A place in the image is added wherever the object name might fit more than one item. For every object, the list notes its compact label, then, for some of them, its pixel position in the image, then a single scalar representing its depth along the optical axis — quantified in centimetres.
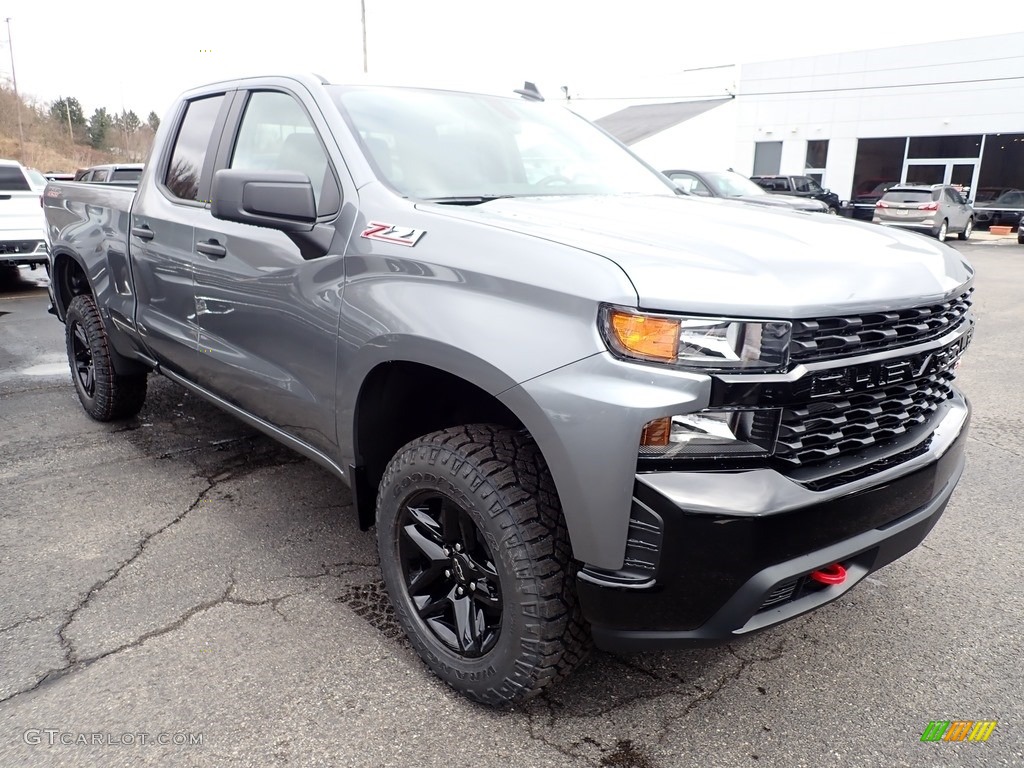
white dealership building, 2612
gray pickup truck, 178
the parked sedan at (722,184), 1309
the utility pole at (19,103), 5824
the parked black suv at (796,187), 2189
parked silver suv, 1980
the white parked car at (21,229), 974
